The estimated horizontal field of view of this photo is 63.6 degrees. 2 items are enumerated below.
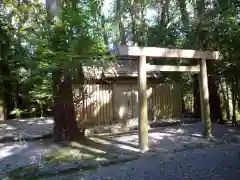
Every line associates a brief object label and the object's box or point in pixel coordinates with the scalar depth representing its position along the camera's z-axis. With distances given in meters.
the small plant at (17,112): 10.02
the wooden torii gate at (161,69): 5.04
